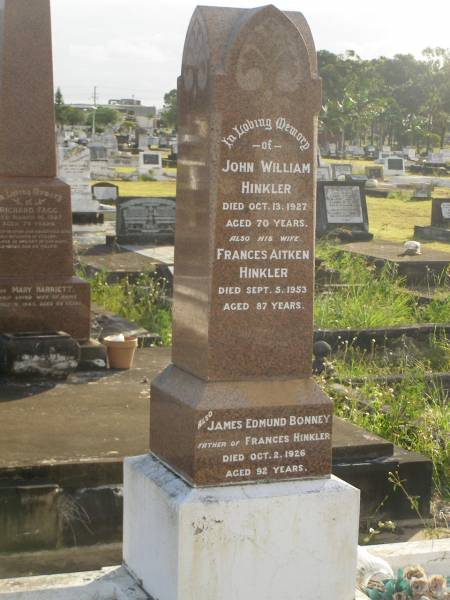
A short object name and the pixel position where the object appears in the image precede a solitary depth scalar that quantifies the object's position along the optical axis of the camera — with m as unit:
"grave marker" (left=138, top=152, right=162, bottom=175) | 37.88
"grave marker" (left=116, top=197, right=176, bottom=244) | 17.70
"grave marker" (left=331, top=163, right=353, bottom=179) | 34.84
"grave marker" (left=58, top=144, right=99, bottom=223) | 21.52
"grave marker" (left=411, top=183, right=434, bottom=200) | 33.09
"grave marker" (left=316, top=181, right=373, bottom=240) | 19.91
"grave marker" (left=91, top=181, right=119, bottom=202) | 25.48
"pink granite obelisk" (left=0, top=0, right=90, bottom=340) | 8.41
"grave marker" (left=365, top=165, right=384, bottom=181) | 41.88
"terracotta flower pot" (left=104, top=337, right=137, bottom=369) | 8.38
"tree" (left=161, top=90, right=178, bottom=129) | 93.89
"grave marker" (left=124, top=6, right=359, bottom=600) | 4.29
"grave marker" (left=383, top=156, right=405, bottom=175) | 45.28
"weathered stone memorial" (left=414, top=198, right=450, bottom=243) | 22.05
